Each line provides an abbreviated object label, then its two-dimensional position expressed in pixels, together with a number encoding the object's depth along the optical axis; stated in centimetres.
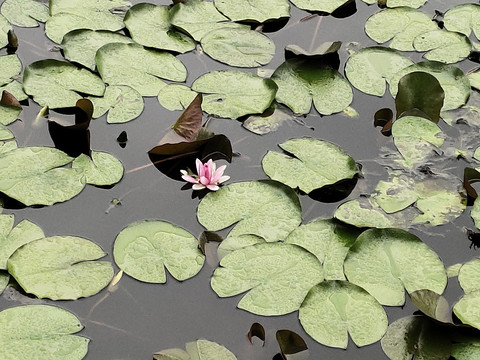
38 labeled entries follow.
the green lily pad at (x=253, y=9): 654
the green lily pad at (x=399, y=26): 645
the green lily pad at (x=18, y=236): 442
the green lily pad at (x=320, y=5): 675
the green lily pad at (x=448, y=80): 585
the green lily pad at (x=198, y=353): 395
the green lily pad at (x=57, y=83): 554
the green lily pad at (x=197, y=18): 631
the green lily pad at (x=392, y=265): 441
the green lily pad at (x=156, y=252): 440
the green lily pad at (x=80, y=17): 620
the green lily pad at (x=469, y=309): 421
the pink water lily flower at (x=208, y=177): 491
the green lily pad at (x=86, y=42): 590
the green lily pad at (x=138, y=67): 573
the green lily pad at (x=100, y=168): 495
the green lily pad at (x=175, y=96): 558
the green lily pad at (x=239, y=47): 608
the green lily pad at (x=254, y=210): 469
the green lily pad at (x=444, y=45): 629
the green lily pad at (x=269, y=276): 428
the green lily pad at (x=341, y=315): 414
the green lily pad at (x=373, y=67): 595
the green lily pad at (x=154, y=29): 613
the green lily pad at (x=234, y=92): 558
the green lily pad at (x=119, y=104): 545
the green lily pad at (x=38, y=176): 479
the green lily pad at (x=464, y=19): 661
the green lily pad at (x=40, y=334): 395
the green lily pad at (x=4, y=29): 604
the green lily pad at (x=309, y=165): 503
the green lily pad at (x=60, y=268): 425
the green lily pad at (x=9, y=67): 573
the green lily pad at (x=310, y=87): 571
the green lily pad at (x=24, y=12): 630
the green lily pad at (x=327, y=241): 452
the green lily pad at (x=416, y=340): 409
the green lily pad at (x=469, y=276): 446
